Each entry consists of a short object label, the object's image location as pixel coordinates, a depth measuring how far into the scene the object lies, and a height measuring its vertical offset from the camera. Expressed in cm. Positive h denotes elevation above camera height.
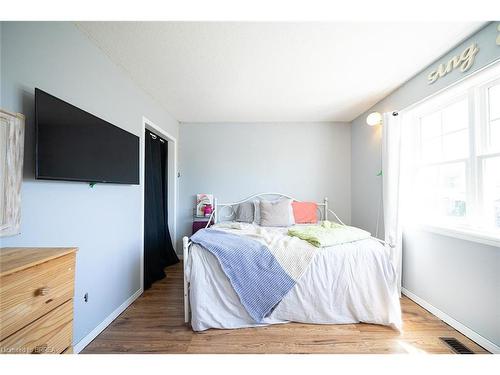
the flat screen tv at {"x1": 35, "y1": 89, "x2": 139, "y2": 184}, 114 +30
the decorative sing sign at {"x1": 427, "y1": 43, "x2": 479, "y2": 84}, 150 +103
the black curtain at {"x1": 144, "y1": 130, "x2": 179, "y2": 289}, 257 -37
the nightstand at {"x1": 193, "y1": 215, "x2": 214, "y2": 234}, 334 -58
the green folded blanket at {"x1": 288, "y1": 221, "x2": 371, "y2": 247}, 187 -47
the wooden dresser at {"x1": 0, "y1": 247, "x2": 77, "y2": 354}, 70 -44
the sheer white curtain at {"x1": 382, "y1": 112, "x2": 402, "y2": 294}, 220 +7
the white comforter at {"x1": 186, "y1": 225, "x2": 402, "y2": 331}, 170 -91
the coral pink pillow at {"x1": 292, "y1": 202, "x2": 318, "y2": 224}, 313 -38
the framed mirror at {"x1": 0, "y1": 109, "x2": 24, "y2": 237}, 98 +10
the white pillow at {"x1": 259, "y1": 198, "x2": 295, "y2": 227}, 290 -38
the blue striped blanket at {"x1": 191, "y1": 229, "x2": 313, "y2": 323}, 168 -73
